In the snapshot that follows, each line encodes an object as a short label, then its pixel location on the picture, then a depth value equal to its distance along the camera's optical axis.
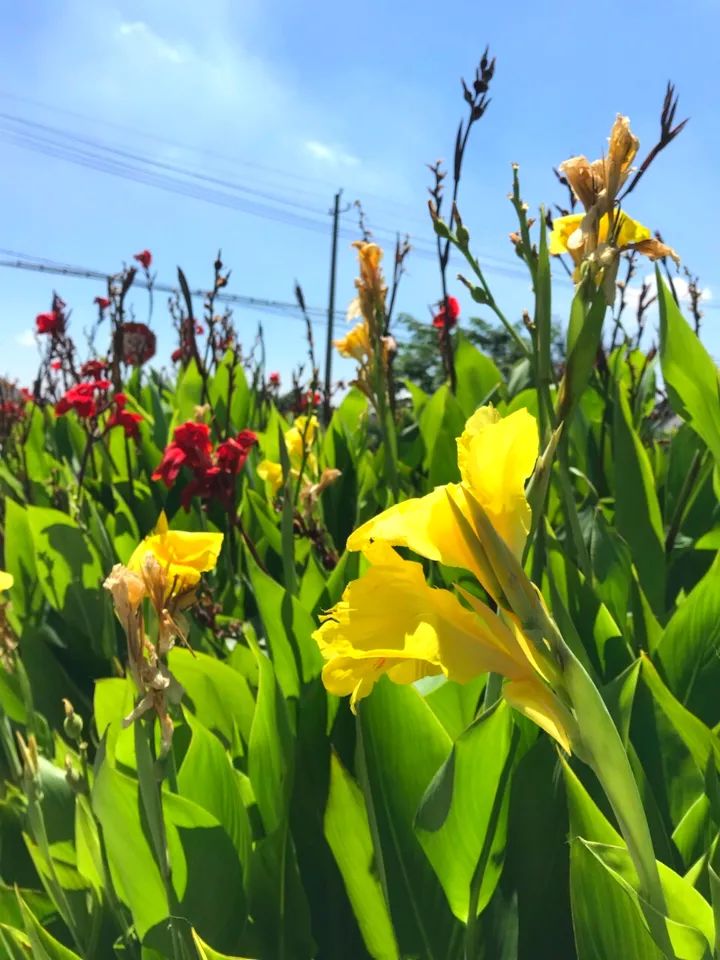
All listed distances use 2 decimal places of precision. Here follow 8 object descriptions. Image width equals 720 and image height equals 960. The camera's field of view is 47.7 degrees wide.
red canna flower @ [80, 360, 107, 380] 1.93
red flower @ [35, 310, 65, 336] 2.43
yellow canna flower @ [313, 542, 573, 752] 0.39
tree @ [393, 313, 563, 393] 11.70
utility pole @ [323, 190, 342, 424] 19.08
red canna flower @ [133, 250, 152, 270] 2.71
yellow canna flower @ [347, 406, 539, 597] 0.39
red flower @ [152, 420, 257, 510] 1.28
